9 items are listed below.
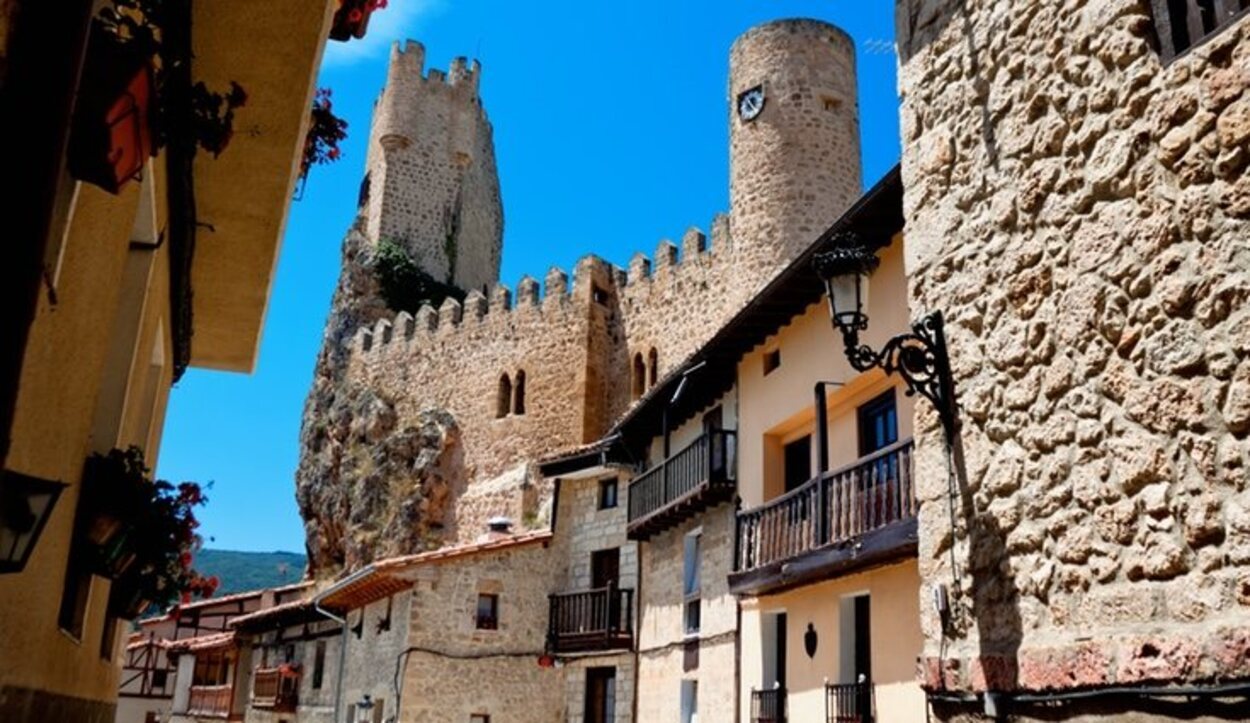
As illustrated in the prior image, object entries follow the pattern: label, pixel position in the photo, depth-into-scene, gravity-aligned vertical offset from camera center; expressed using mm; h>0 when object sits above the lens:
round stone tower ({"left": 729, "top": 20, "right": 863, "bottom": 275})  28453 +14299
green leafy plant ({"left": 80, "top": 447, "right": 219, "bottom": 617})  4559 +730
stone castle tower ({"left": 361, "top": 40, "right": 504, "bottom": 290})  45969 +21720
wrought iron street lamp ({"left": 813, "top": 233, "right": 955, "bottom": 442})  5402 +1981
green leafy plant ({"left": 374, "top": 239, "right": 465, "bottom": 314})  44594 +16375
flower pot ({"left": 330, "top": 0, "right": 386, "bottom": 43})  5980 +3537
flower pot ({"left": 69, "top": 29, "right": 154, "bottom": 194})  2801 +1406
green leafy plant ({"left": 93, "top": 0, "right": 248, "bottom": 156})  3170 +2055
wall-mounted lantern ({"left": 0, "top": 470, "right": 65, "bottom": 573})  2793 +433
